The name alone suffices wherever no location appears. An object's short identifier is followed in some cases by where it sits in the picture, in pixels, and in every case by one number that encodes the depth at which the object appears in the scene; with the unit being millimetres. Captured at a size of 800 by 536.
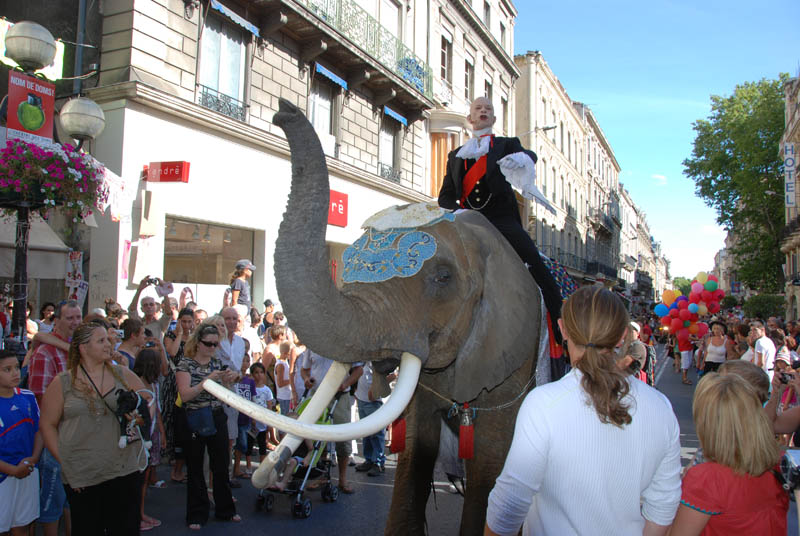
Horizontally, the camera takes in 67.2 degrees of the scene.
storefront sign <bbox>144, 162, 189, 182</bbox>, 11367
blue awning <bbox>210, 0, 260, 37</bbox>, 12859
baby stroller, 5695
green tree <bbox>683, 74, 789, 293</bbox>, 38219
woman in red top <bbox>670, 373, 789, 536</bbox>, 2459
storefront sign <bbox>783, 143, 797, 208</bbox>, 31422
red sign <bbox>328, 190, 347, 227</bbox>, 16938
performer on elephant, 3467
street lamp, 6586
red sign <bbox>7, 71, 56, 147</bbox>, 6590
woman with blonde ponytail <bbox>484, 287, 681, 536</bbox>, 1857
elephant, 2354
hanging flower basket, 6309
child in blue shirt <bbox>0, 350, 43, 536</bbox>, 3930
